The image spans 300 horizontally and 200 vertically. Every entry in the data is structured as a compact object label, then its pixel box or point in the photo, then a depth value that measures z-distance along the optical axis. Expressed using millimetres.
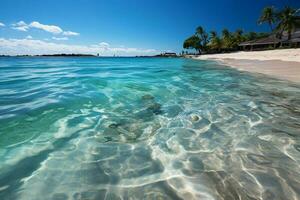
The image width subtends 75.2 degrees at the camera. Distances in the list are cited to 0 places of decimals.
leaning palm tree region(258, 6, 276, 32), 56250
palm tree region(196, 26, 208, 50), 83500
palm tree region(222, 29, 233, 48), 67969
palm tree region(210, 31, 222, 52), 70500
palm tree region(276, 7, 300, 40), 46500
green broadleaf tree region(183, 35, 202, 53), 84188
